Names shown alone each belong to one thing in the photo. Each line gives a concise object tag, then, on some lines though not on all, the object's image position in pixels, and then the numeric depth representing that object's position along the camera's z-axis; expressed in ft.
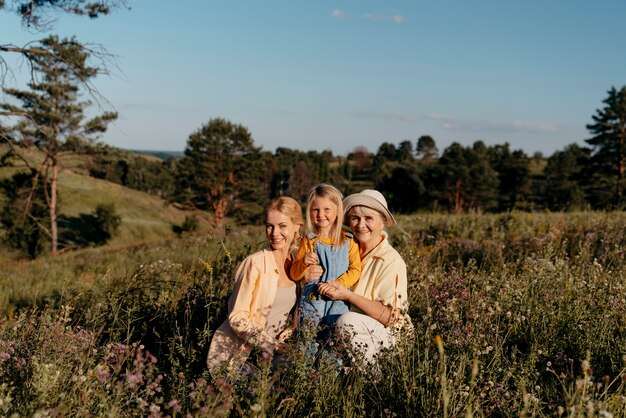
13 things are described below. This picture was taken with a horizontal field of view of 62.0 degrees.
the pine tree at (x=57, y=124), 104.06
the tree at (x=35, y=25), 31.65
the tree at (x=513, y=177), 230.48
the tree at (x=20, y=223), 129.80
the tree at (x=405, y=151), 393.82
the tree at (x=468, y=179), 216.54
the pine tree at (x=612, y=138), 156.15
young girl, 12.68
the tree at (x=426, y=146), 428.97
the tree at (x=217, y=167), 159.53
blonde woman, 12.00
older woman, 12.23
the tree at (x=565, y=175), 168.04
